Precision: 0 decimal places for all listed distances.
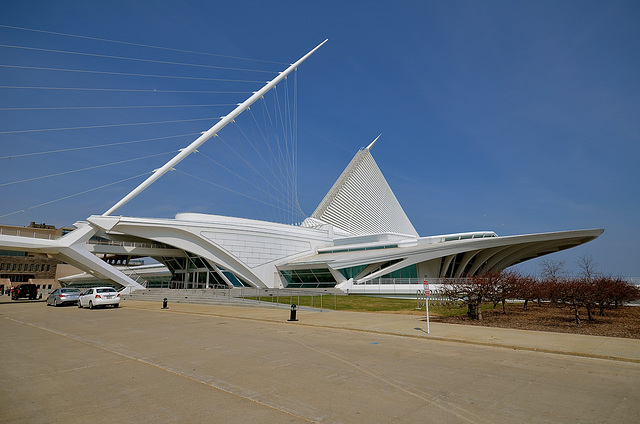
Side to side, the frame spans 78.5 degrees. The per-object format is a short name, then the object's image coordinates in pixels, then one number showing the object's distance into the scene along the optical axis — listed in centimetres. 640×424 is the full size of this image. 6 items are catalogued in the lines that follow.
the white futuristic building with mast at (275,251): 4059
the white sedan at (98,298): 2477
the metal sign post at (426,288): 1412
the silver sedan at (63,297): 2814
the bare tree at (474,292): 1822
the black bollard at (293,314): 1786
